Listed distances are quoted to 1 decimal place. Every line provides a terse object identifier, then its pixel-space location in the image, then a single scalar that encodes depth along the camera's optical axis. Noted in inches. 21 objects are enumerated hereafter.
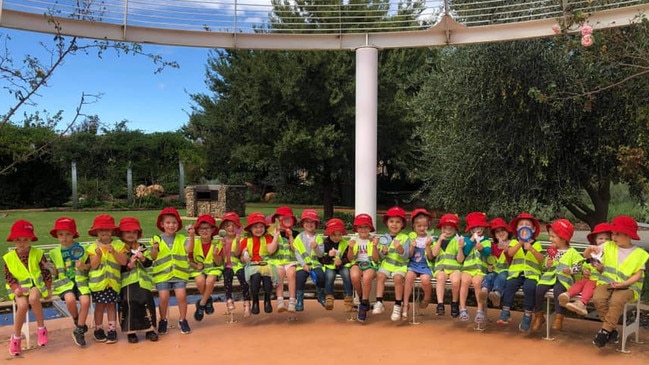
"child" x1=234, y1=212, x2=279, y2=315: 201.5
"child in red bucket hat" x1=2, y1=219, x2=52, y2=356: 170.9
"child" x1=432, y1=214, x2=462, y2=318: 195.3
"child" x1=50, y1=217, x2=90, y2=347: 178.5
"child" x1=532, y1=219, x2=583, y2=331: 177.5
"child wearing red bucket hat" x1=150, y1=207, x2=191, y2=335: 191.2
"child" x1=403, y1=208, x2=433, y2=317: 198.2
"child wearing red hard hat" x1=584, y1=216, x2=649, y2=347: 165.6
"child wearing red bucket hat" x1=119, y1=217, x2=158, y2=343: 183.0
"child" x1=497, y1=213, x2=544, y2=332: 181.9
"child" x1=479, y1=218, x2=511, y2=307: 188.9
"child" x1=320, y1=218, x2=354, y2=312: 202.2
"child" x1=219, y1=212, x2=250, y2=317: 204.1
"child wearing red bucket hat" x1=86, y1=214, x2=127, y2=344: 180.5
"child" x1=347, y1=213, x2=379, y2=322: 201.0
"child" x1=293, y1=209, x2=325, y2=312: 201.6
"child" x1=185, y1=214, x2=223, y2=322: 199.0
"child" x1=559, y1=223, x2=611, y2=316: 167.6
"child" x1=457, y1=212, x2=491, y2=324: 191.0
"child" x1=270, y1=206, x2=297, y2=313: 200.6
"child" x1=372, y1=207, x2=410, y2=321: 199.8
